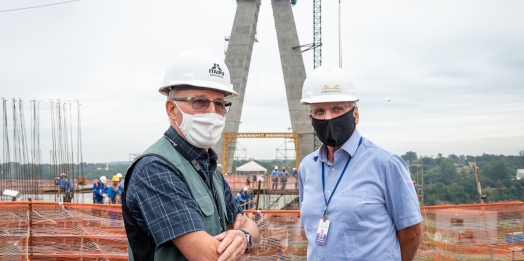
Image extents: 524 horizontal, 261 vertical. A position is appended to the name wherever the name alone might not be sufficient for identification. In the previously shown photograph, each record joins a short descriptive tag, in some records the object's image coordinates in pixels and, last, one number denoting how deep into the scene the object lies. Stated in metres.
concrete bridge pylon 33.62
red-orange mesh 6.64
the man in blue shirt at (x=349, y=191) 2.41
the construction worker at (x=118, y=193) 13.96
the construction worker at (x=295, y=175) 26.45
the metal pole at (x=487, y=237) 6.72
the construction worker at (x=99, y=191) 15.26
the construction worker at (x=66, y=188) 18.23
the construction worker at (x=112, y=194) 14.69
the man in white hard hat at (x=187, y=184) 1.66
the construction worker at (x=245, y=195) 17.03
